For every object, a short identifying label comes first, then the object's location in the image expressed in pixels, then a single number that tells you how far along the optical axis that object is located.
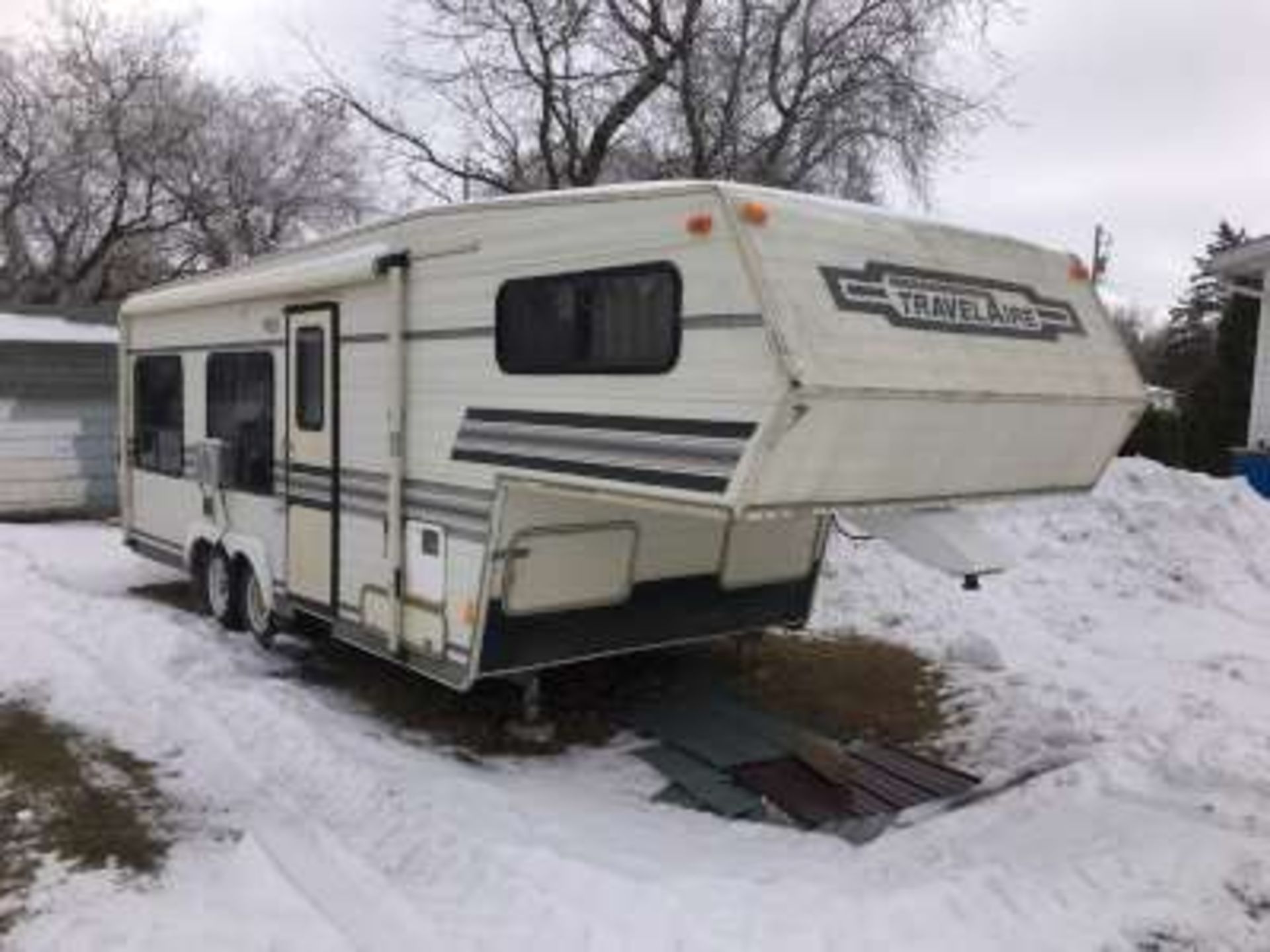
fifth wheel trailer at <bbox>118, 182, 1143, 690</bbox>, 5.22
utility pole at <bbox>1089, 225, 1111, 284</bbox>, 38.56
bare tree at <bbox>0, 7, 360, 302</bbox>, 25.80
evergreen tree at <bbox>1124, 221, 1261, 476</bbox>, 21.81
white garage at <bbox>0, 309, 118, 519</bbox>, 16.36
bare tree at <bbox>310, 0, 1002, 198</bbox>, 13.54
